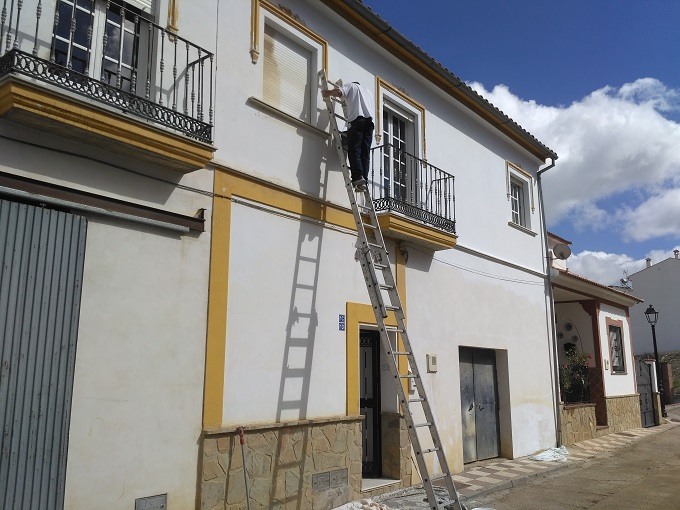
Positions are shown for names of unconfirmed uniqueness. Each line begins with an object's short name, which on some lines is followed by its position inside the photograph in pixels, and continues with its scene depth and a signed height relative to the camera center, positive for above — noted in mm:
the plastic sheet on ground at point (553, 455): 11172 -1653
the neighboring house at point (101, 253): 4465 +1030
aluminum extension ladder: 5895 +891
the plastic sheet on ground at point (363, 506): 6777 -1576
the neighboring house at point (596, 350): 14734 +584
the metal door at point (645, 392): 17766 -645
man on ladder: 7512 +3187
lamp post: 18748 +396
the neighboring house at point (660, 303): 31828 +3798
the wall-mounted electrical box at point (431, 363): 8922 +130
